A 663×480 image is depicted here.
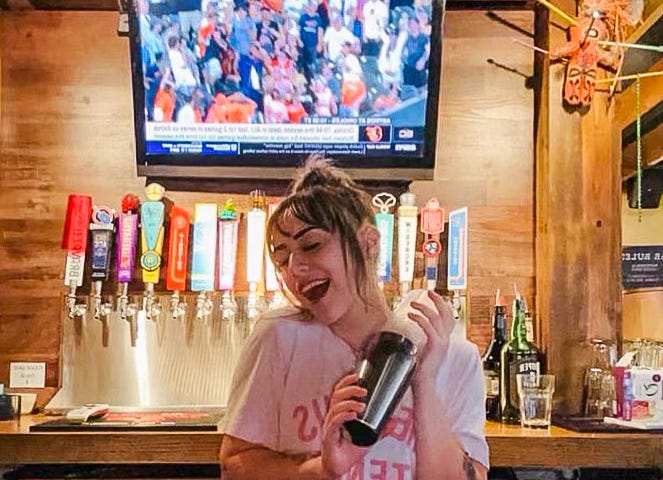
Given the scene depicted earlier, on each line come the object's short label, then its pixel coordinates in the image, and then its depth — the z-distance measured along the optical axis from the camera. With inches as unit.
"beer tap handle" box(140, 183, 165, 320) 105.2
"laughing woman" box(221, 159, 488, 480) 52.0
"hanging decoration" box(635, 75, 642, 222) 102.3
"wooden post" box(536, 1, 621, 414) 103.4
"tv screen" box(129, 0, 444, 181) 102.3
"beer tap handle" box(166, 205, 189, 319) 105.3
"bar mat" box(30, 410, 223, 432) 86.9
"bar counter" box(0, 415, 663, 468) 85.0
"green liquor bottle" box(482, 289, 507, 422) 98.8
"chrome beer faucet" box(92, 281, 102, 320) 105.7
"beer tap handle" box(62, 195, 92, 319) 104.7
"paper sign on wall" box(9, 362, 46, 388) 106.8
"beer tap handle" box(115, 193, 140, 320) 105.2
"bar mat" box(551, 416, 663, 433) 87.0
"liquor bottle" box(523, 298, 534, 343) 102.3
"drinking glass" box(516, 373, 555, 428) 92.6
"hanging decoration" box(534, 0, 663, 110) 101.1
